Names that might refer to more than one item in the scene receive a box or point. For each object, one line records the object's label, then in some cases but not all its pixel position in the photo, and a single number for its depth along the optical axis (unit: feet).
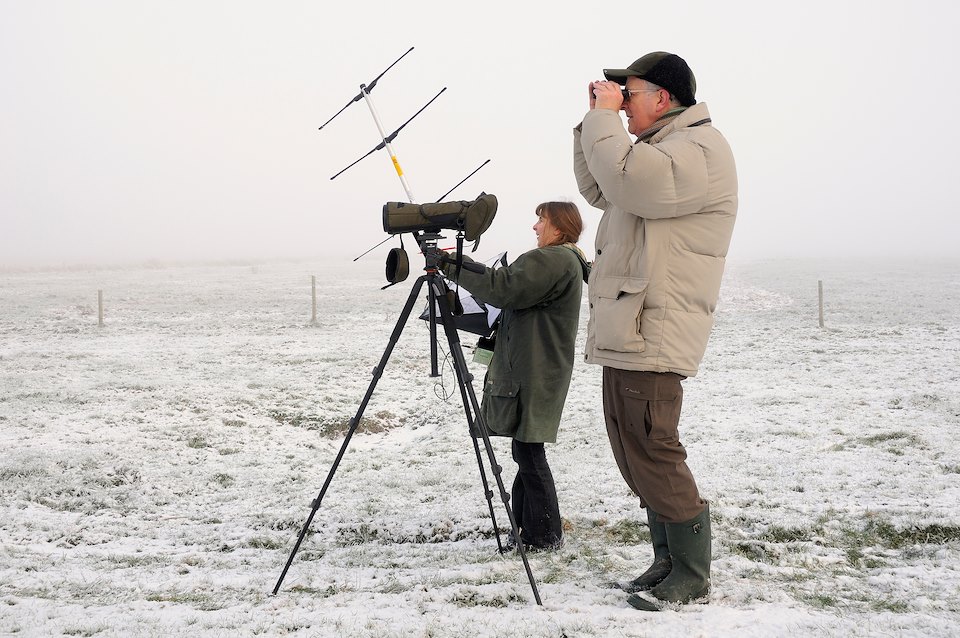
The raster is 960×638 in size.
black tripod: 12.60
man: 10.43
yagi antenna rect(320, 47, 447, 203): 13.65
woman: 14.44
